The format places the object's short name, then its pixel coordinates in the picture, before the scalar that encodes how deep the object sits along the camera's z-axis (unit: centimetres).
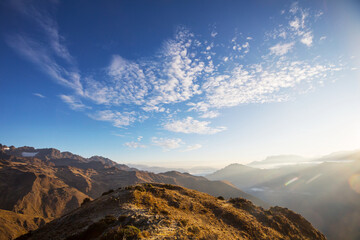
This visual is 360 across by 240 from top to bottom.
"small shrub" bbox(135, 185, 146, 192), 2291
